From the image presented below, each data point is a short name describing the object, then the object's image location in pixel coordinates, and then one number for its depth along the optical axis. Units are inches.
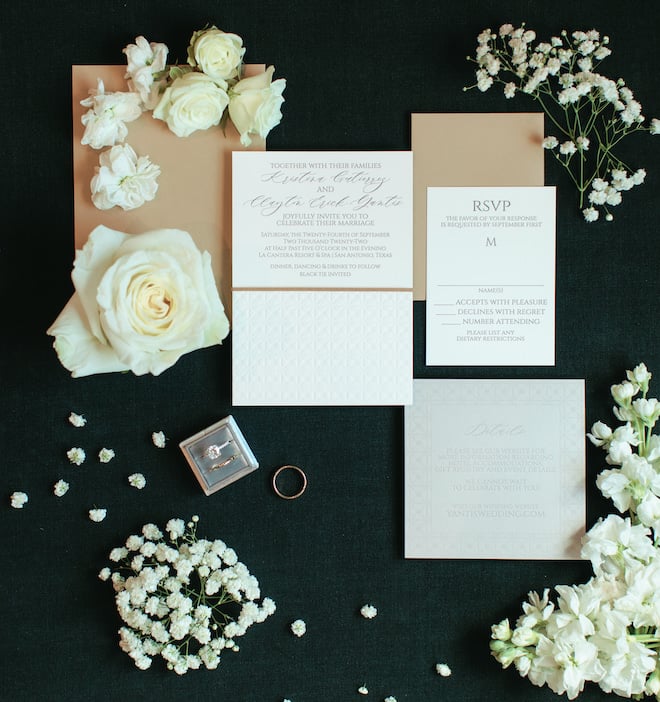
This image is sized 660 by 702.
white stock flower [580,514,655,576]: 41.1
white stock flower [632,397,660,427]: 42.5
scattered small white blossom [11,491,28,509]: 43.9
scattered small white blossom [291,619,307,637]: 44.1
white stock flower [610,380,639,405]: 42.9
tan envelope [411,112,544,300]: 43.9
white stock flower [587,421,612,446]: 43.2
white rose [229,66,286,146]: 41.8
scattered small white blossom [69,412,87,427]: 43.9
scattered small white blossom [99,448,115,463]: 44.0
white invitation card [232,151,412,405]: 43.9
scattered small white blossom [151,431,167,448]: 43.8
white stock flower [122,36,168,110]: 41.4
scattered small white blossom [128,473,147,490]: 44.1
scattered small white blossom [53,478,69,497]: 43.9
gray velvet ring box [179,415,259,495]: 43.5
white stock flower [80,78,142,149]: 41.4
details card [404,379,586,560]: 44.5
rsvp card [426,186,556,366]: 44.1
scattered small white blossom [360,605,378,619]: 44.1
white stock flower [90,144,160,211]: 41.5
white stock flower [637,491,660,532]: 41.3
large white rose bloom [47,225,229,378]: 37.8
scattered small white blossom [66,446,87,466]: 44.0
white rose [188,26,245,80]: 41.2
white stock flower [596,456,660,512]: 41.4
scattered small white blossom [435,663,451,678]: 44.1
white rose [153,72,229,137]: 41.2
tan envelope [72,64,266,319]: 43.6
